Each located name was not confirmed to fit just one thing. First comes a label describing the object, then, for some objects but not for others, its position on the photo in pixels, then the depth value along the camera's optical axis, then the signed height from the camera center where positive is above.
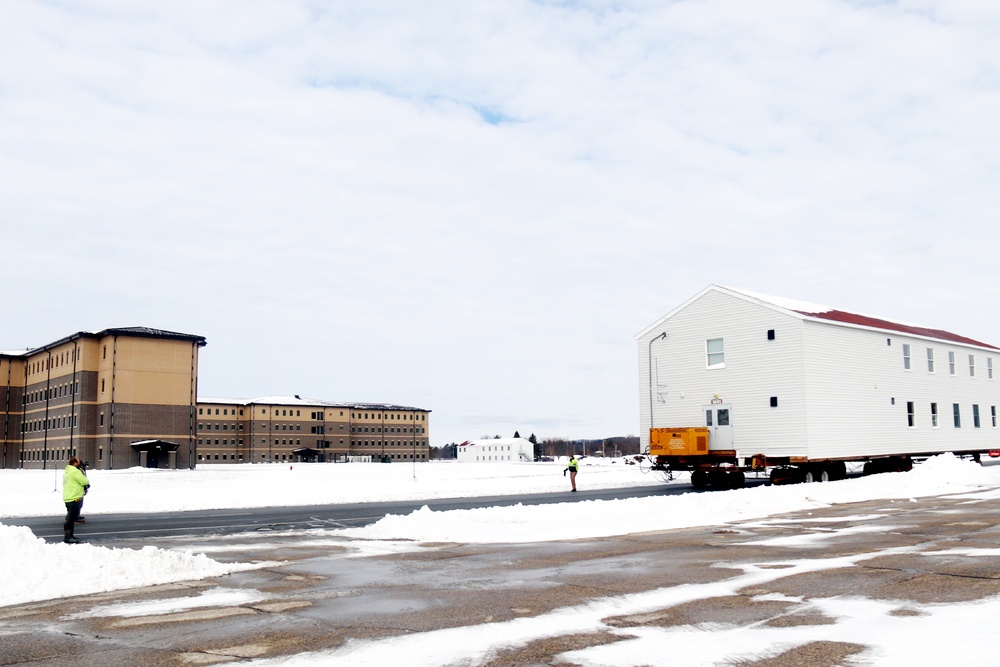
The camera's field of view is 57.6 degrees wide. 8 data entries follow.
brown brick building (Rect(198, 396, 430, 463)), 145.25 +1.27
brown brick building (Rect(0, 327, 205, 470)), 75.88 +3.64
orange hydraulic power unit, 33.44 -0.42
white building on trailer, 32.75 +1.86
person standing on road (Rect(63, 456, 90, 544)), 18.56 -1.01
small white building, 169.50 -3.20
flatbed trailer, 32.59 -1.22
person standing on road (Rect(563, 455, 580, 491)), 35.69 -1.36
